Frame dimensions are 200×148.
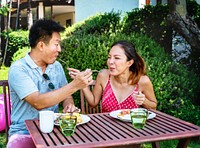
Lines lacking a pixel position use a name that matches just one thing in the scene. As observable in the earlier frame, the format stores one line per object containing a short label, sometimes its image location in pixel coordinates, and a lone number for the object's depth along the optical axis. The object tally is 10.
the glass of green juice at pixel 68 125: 1.92
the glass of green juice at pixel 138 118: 2.04
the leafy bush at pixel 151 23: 5.04
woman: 2.64
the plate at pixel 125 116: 2.18
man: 2.26
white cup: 1.98
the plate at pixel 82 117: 2.12
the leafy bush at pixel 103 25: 5.31
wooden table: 1.83
